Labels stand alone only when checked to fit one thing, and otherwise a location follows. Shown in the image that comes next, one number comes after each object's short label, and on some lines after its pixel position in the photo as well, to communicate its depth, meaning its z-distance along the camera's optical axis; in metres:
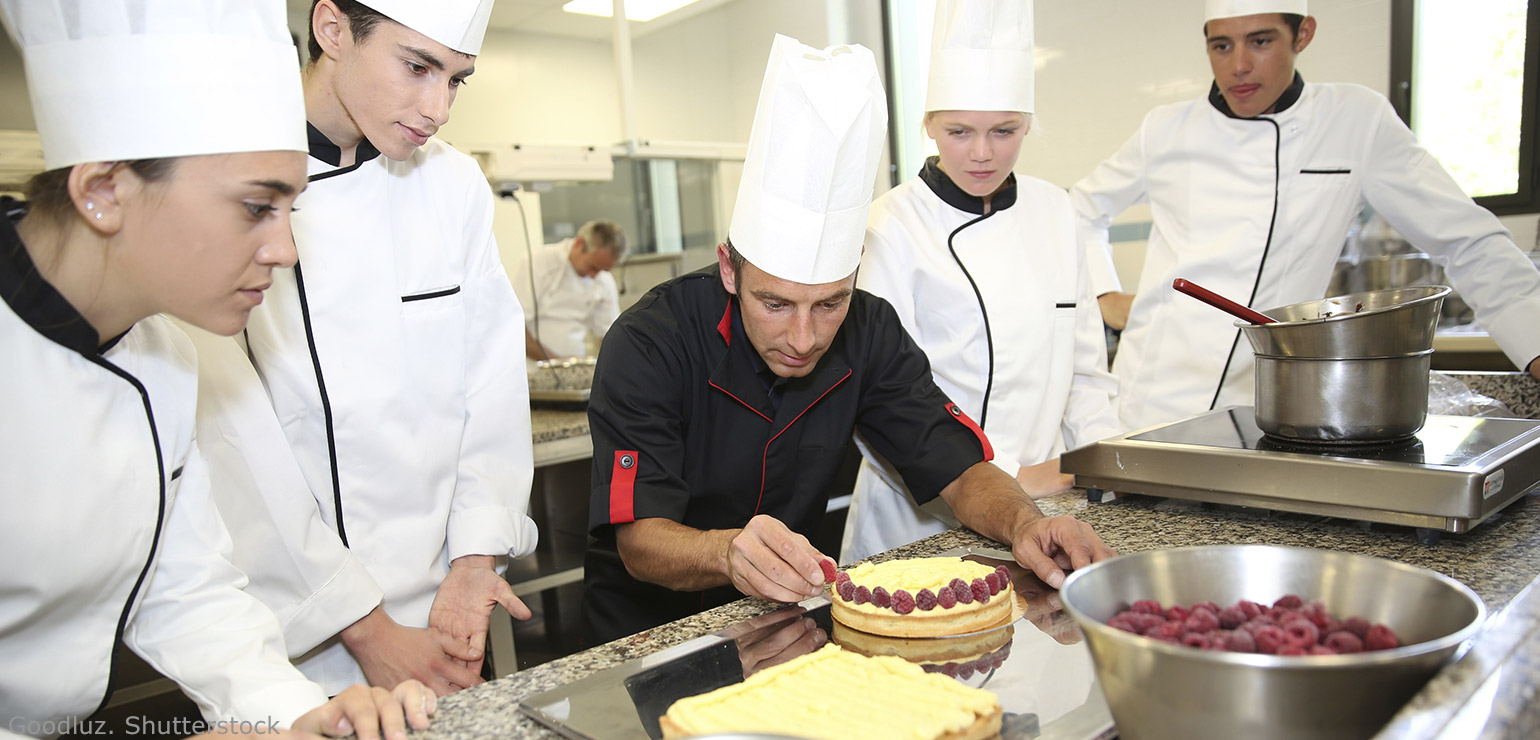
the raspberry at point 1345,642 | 0.74
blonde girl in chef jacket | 2.02
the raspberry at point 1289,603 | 0.82
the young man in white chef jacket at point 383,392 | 1.39
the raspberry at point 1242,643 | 0.74
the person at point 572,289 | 4.80
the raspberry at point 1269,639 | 0.73
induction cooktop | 1.25
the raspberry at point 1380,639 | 0.76
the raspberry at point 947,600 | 1.12
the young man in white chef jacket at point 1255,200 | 2.23
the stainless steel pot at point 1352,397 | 1.35
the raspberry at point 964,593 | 1.12
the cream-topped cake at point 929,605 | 1.12
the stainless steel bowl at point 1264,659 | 0.67
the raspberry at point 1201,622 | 0.78
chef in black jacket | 1.42
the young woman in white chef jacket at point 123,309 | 0.96
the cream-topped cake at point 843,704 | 0.85
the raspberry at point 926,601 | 1.12
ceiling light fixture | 5.16
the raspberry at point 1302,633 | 0.73
